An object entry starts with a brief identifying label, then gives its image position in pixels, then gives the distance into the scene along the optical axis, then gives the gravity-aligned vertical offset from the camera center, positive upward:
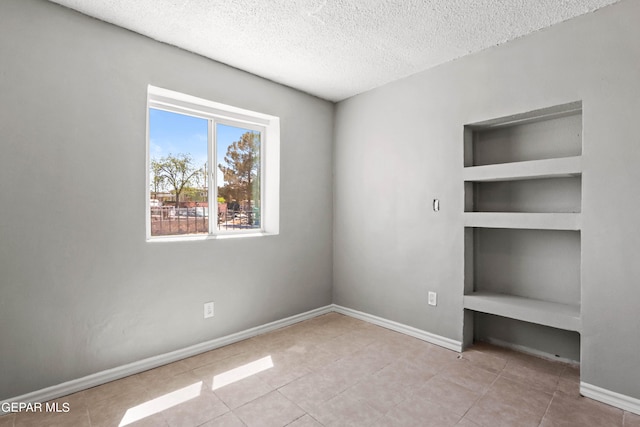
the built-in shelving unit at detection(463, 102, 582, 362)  2.23 -0.03
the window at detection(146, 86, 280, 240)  2.56 +0.39
